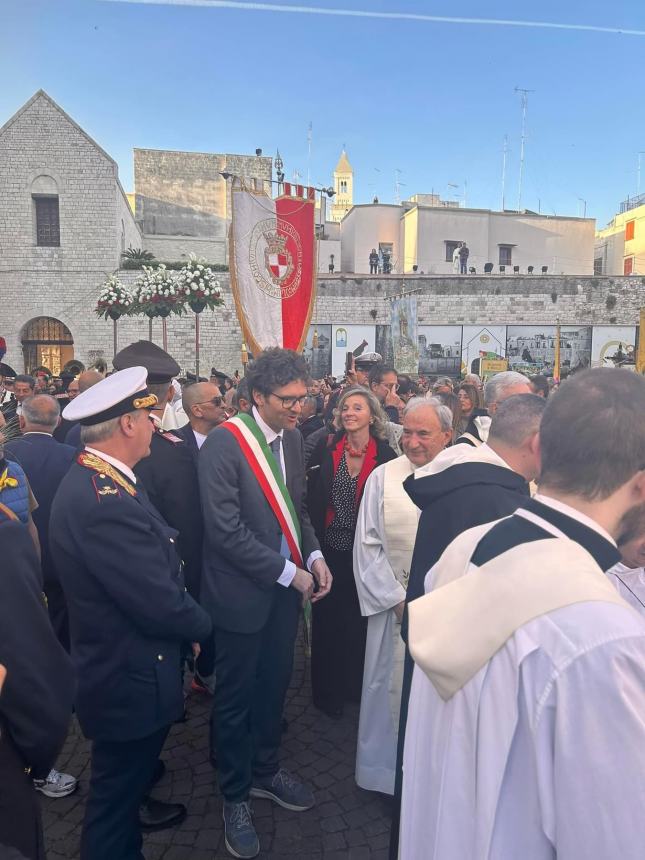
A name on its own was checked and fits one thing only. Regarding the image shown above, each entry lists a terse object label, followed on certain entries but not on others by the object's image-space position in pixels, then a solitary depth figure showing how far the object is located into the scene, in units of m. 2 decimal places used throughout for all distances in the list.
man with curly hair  2.79
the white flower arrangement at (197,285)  11.65
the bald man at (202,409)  4.12
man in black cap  3.51
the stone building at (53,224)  23.06
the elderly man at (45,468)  3.69
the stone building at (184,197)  32.00
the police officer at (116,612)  2.16
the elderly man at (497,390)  4.82
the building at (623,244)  38.66
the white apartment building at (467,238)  34.31
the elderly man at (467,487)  2.05
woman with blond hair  3.94
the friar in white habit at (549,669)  0.95
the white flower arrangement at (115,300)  12.82
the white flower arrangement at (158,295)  11.75
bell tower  89.94
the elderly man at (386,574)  3.13
